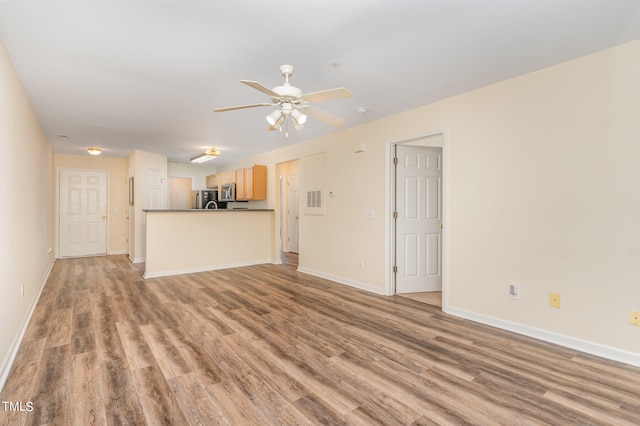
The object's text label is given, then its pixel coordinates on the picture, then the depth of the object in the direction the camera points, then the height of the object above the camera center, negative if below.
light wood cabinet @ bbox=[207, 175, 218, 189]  8.23 +0.84
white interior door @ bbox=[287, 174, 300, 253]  7.79 +0.05
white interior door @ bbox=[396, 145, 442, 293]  4.14 -0.09
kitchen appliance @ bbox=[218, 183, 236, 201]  7.21 +0.48
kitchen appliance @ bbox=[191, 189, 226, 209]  7.37 +0.36
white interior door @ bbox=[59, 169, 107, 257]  6.88 -0.03
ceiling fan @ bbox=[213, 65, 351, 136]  2.21 +0.86
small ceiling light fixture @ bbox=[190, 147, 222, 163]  6.04 +1.17
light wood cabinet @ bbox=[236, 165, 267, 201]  6.56 +0.63
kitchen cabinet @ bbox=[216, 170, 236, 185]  7.34 +0.87
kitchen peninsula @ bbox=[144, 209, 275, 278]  5.14 -0.52
